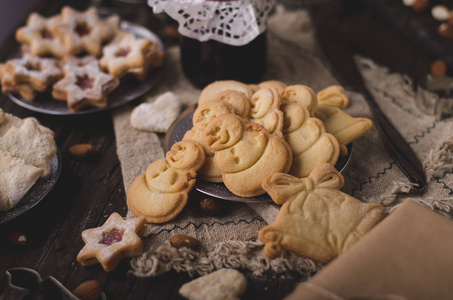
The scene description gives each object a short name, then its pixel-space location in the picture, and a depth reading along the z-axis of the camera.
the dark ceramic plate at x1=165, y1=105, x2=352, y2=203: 0.40
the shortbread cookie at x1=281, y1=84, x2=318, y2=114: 0.43
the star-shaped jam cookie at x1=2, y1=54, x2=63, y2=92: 0.51
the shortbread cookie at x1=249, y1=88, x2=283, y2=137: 0.41
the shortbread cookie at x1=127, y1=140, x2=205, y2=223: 0.40
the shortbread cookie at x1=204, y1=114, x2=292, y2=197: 0.40
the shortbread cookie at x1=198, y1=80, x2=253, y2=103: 0.46
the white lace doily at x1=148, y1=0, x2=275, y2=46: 0.48
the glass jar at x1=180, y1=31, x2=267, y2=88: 0.50
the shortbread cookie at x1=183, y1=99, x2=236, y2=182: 0.41
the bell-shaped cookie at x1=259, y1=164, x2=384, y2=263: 0.37
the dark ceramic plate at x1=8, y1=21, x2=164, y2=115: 0.50
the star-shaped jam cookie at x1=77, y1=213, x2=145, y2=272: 0.38
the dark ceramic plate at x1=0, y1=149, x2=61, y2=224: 0.40
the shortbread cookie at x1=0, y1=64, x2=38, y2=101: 0.51
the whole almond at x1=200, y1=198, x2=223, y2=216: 0.42
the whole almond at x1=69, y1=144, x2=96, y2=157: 0.48
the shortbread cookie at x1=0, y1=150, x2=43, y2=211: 0.40
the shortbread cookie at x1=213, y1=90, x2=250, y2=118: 0.43
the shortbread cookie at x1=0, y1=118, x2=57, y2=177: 0.42
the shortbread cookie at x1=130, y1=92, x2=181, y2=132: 0.50
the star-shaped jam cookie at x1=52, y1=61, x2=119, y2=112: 0.50
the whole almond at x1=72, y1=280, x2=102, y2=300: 0.38
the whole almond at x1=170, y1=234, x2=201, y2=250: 0.40
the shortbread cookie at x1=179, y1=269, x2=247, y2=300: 0.37
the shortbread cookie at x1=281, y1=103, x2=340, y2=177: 0.41
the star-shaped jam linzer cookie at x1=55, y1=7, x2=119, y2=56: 0.56
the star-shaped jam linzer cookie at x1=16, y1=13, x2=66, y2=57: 0.56
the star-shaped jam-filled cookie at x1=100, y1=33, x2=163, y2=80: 0.53
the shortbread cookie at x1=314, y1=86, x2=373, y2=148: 0.44
